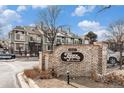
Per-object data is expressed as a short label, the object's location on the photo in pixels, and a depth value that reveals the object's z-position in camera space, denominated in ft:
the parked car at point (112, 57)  27.52
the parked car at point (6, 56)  29.75
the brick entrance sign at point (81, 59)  20.66
